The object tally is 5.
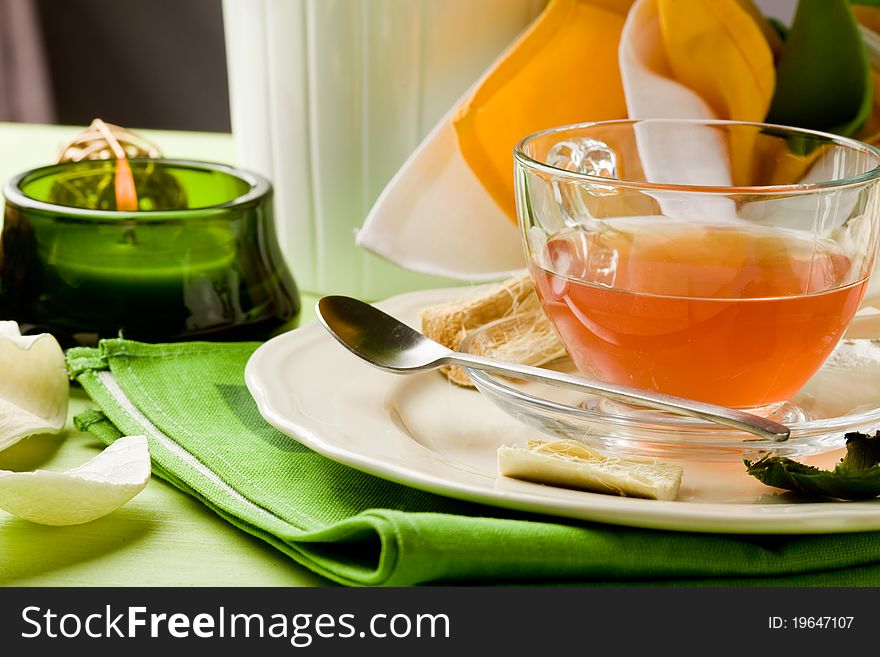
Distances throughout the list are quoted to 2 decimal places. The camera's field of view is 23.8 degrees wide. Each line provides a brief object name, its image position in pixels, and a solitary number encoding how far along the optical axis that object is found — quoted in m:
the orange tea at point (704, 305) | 0.59
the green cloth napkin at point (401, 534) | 0.52
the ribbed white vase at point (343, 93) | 0.71
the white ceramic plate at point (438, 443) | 0.53
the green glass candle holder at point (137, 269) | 0.65
